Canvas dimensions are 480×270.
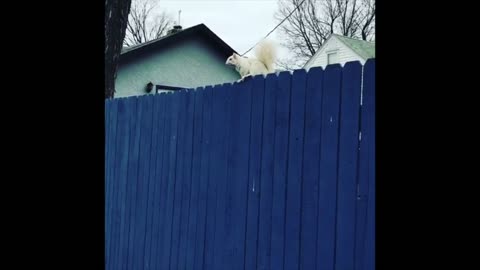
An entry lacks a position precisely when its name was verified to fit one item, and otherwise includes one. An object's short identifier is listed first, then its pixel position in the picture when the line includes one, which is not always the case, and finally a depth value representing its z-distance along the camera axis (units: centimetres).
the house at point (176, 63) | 1298
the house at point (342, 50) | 1734
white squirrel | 398
